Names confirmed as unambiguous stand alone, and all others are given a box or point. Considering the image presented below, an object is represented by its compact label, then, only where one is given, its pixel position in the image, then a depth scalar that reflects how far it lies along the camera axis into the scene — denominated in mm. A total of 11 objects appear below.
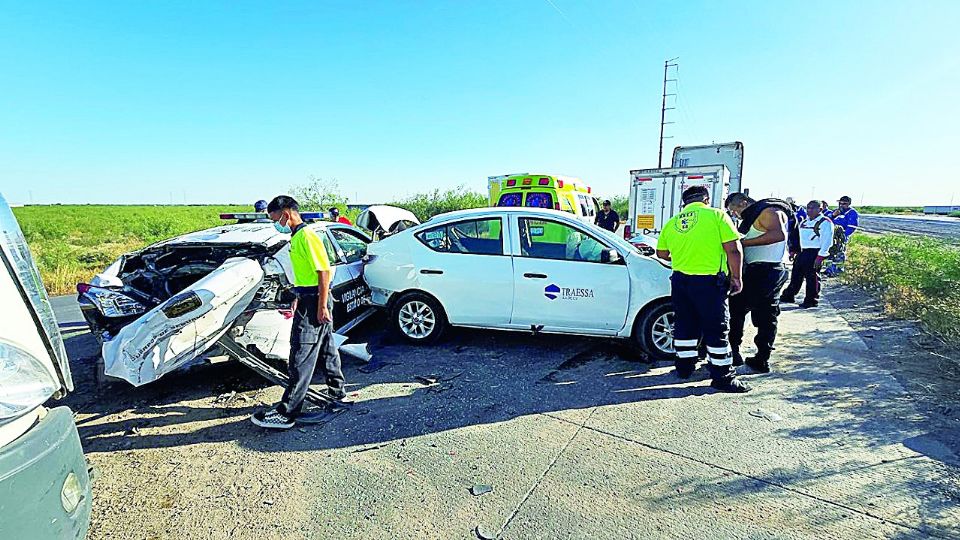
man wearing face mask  3502
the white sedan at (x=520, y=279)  4863
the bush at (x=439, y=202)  28875
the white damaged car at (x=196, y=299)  3238
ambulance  9266
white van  1417
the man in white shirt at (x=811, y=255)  7574
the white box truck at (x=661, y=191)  9469
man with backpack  4496
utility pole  24297
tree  20859
